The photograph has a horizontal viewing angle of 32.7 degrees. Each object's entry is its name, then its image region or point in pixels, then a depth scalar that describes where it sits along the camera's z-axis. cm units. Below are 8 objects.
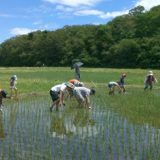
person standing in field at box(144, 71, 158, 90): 1761
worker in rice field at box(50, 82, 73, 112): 1150
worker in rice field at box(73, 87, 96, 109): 1163
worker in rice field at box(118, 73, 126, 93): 1676
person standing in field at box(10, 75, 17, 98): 1470
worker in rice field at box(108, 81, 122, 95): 1552
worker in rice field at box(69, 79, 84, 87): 1248
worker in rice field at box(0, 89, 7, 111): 1106
